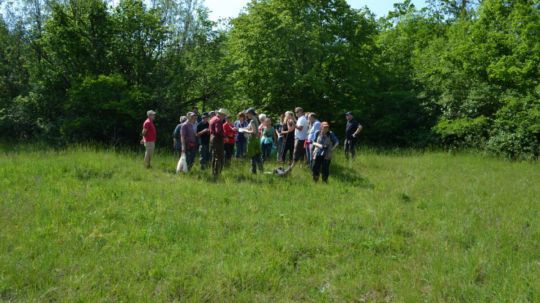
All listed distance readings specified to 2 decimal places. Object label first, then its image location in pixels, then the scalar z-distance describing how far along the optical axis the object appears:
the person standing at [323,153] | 10.55
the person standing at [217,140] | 10.77
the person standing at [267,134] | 12.39
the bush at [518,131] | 16.41
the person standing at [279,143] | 14.01
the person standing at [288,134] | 12.63
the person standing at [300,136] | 12.07
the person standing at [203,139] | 12.62
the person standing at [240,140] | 13.73
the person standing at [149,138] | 12.07
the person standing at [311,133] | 11.51
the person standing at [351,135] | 13.78
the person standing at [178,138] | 13.07
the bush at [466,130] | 18.14
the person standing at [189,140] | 11.29
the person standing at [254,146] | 11.29
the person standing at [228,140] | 11.98
